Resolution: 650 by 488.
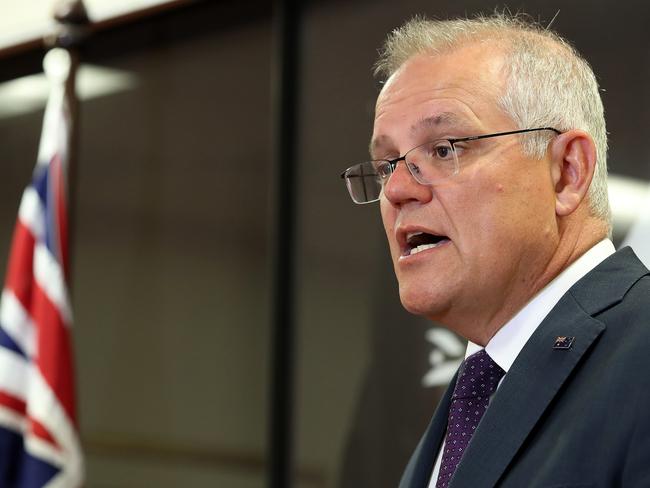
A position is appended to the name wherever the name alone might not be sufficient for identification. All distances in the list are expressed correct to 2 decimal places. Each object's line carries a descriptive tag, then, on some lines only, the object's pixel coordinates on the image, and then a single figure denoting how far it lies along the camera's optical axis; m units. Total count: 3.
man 2.60
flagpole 5.93
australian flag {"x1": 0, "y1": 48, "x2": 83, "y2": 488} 5.33
